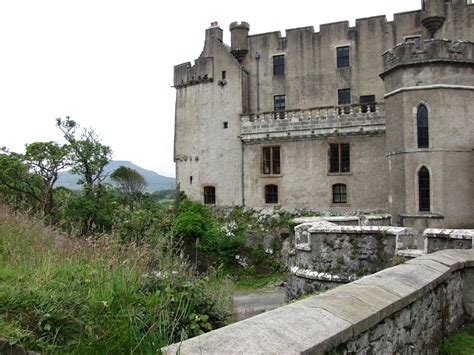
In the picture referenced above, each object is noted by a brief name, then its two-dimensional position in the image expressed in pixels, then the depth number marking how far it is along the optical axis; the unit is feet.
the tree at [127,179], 170.60
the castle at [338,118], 63.62
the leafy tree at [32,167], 93.50
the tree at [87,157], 100.99
